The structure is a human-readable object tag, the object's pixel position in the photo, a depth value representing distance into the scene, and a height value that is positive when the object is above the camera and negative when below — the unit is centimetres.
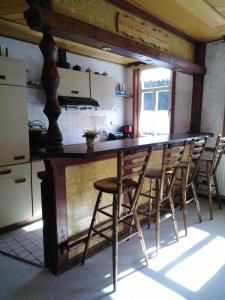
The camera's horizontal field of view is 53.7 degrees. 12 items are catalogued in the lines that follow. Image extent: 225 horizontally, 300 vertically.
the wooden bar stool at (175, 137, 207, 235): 250 -56
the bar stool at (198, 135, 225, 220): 300 -62
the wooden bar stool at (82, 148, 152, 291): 175 -60
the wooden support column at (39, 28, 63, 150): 181 +26
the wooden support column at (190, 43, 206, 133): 369 +43
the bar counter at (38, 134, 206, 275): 185 -71
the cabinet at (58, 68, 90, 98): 350 +55
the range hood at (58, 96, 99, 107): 344 +26
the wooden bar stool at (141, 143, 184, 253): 214 -56
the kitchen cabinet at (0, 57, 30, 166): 254 +5
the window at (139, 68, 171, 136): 449 +33
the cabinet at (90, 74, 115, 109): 397 +51
